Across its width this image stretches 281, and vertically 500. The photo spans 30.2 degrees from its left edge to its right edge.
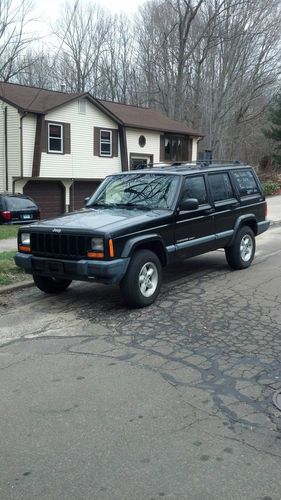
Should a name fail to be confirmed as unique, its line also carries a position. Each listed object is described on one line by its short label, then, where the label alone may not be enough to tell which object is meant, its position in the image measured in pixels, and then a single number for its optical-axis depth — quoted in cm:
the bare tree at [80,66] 4422
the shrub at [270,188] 2869
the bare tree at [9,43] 2056
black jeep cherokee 649
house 2523
